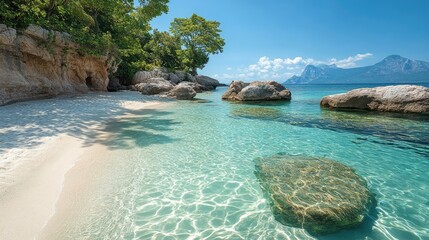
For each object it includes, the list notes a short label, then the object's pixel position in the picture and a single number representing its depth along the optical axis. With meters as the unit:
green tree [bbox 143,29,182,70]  43.16
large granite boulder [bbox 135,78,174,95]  25.73
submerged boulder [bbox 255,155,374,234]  3.94
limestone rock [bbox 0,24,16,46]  12.55
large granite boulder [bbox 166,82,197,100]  24.80
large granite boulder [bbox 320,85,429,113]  14.83
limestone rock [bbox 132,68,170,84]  32.47
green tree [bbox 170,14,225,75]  46.34
